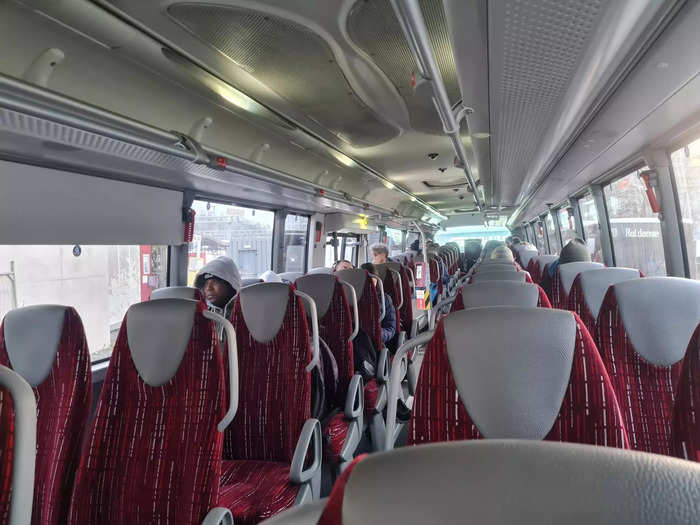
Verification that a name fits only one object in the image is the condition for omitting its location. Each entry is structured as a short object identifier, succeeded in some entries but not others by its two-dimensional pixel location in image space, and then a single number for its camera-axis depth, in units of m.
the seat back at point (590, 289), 3.06
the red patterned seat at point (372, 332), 3.94
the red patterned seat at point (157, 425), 1.90
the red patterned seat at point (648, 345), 2.14
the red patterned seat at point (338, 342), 3.26
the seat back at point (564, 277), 4.14
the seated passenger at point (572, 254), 5.10
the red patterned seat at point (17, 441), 0.99
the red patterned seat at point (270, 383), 2.67
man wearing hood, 3.84
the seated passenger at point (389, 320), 4.99
